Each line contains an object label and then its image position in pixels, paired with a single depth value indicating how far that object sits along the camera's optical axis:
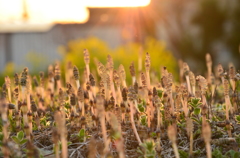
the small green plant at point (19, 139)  2.11
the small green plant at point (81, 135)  2.15
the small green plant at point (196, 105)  2.31
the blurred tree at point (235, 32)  13.99
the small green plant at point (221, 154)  1.95
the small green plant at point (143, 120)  2.37
